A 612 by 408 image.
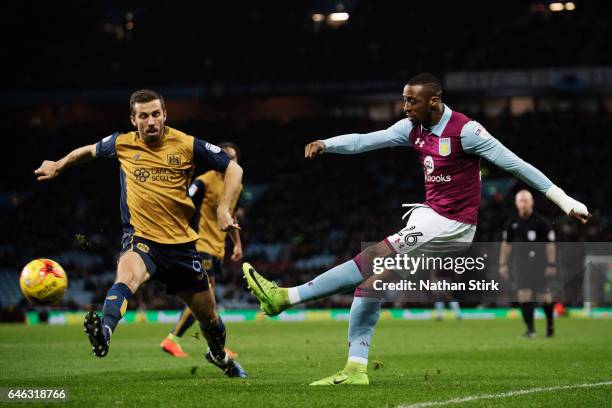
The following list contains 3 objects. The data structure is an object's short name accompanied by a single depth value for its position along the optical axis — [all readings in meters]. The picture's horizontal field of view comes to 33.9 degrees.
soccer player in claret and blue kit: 8.03
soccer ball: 8.63
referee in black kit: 17.28
